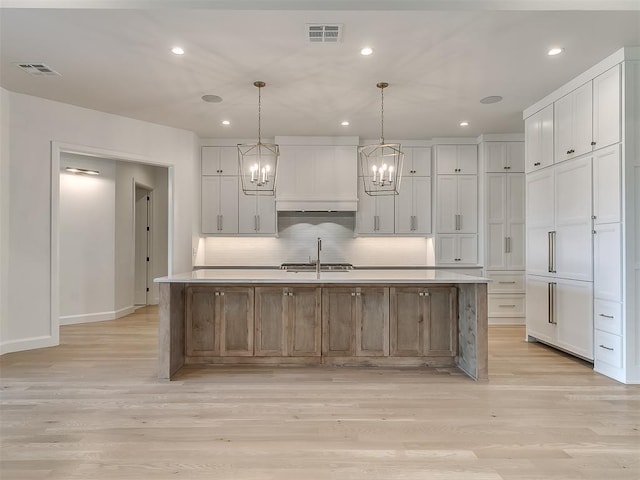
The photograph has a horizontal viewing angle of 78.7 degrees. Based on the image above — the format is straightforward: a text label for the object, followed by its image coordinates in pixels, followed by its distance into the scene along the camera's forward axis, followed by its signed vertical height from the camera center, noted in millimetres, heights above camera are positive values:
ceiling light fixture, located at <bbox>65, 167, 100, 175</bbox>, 5805 +1119
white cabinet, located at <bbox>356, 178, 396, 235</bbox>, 6395 +475
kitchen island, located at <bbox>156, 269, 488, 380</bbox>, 3680 -729
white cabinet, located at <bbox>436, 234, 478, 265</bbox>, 6195 -63
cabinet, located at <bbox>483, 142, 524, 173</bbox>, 6012 +1335
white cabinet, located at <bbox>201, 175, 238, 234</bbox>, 6387 +685
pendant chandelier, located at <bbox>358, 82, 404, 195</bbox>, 6277 +1360
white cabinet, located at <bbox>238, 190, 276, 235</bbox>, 6395 +489
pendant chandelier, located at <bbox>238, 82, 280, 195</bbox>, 6262 +1324
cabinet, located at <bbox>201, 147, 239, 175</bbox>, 6387 +1379
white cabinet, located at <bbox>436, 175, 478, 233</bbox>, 6227 +657
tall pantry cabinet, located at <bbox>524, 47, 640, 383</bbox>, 3354 +276
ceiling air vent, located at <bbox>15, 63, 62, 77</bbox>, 3748 +1725
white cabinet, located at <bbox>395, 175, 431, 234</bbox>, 6387 +638
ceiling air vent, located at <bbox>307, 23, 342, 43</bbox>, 3031 +1693
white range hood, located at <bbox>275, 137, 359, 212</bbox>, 6246 +1140
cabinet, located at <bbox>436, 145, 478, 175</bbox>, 6246 +1365
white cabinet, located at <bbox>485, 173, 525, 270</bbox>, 5965 +370
